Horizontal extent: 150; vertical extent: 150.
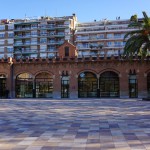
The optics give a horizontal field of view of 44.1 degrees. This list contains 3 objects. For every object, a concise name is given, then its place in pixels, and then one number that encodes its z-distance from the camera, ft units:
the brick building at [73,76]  85.99
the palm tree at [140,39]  68.05
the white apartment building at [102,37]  153.15
